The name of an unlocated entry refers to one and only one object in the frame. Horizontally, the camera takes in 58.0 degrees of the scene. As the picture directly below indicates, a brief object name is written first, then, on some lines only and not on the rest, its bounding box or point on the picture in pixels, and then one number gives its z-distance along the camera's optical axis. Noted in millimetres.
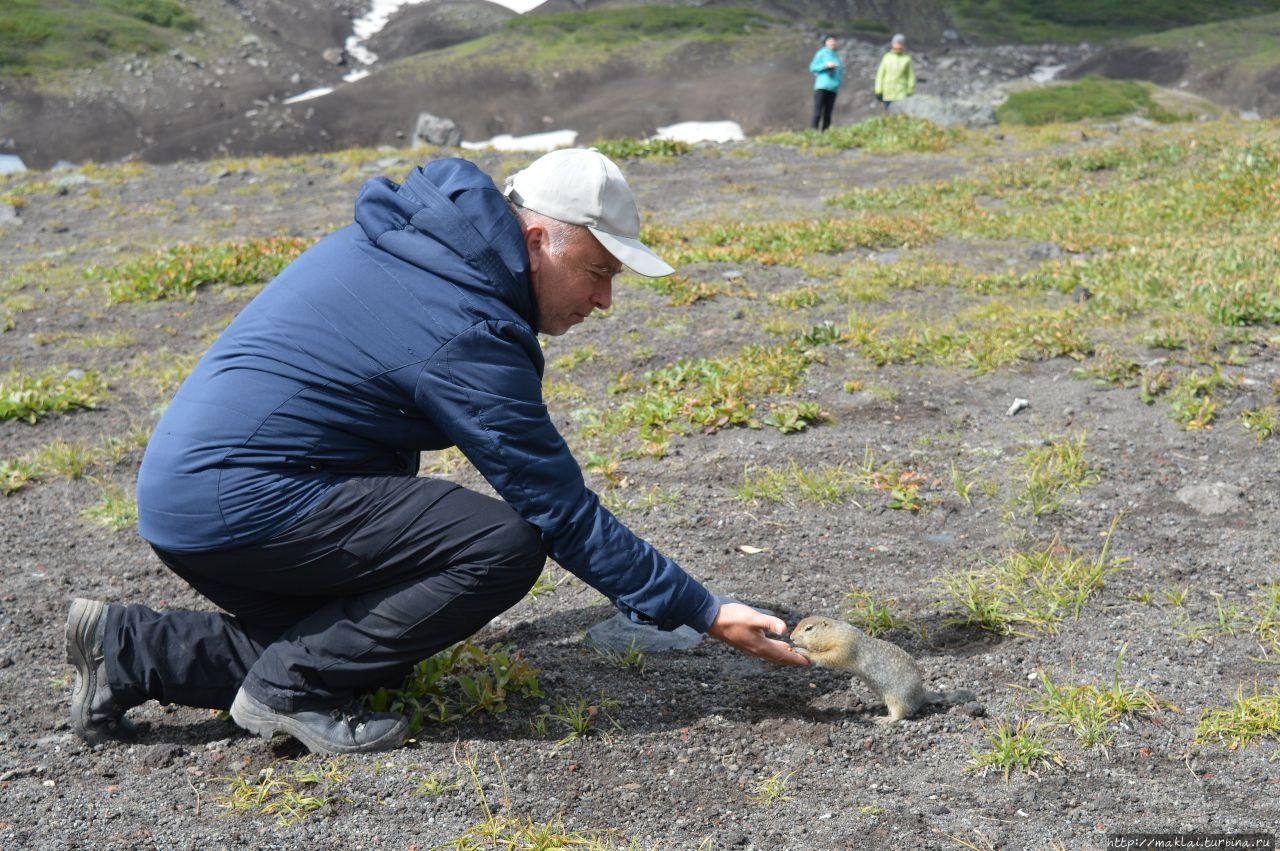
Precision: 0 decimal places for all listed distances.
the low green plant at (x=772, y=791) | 3836
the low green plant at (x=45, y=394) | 8008
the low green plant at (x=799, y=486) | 6145
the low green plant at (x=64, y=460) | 7023
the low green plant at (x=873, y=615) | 4934
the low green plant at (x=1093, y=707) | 4035
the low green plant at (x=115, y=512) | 6277
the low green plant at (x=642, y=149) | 19531
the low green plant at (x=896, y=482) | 6012
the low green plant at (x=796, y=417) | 7012
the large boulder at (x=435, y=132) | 35656
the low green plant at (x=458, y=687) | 4332
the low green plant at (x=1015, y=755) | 3908
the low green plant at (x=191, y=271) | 11070
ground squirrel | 4203
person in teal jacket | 24172
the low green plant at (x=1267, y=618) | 4539
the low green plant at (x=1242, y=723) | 3941
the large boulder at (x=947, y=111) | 24312
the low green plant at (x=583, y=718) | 4266
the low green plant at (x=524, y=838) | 3559
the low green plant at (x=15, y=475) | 6785
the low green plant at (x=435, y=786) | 3857
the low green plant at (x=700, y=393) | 7172
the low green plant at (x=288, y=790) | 3779
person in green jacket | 25469
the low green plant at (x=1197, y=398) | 6715
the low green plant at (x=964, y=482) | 6059
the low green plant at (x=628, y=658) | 4770
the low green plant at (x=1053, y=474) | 5879
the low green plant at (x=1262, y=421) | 6473
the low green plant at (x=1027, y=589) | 4855
